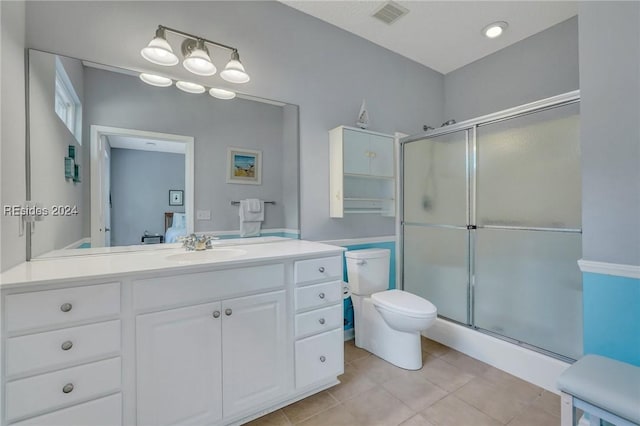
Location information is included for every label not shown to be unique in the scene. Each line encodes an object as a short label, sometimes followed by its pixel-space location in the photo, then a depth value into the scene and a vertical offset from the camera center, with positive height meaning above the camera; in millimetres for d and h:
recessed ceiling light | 2299 +1514
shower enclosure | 1828 -86
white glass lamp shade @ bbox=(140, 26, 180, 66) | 1522 +884
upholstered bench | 990 -665
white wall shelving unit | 2250 +335
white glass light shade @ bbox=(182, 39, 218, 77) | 1636 +898
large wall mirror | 1391 +320
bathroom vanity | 998 -527
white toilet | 1908 -707
